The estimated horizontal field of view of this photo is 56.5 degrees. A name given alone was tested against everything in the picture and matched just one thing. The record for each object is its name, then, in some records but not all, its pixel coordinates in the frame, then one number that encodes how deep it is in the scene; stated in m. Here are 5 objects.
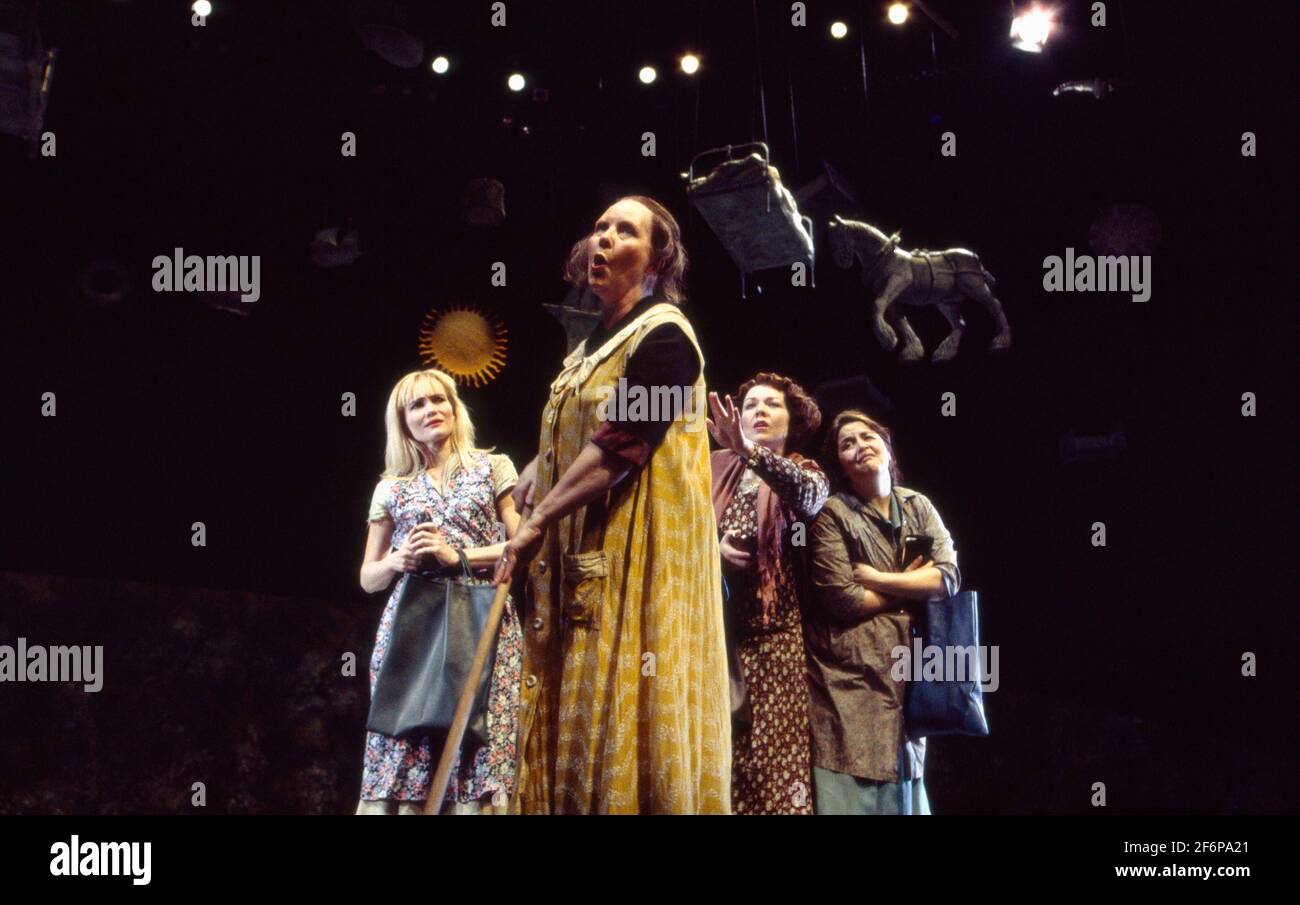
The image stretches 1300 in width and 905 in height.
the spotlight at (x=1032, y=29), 4.66
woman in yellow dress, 2.43
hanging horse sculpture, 4.63
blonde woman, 3.33
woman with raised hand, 3.39
